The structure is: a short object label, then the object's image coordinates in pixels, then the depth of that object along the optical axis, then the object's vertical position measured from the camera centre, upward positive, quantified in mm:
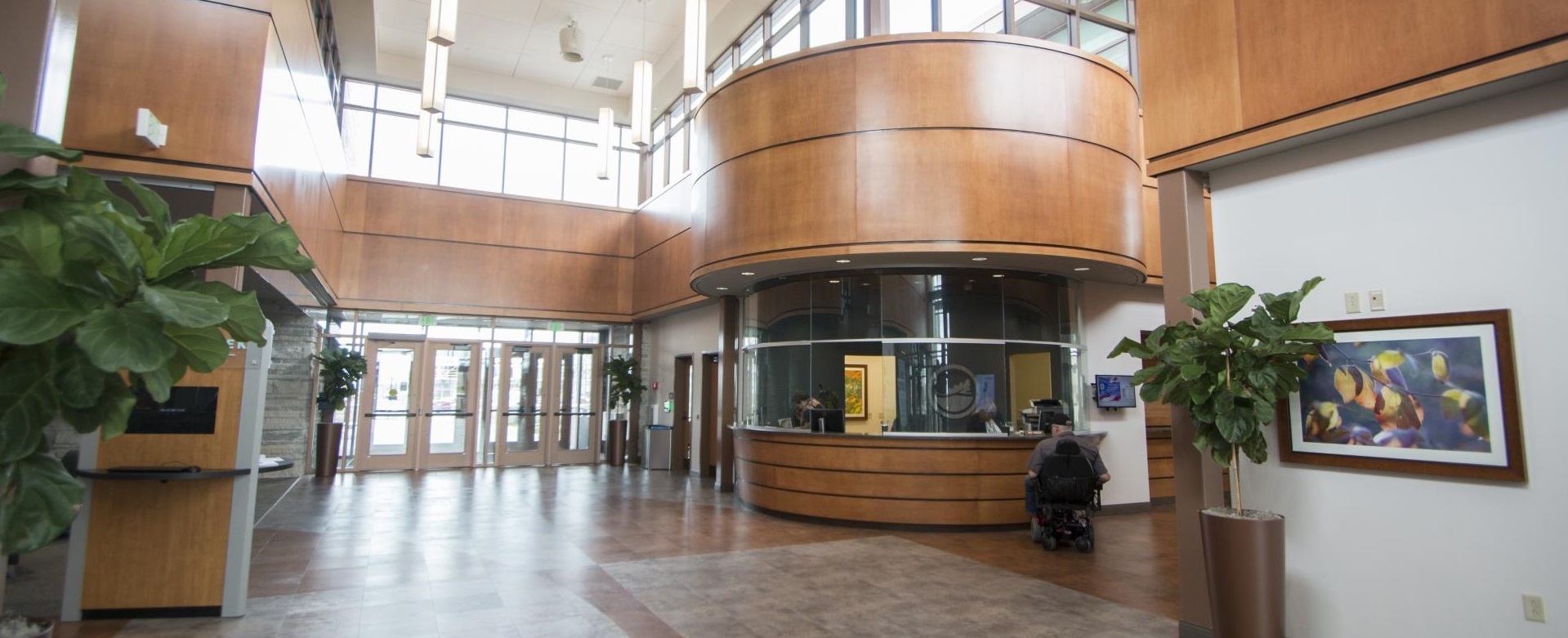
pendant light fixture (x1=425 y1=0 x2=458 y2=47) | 7207 +3514
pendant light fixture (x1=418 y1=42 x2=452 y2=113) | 8734 +3588
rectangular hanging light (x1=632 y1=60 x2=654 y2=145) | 9383 +3794
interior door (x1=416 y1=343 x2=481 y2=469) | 12797 -63
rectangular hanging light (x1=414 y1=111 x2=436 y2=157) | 10688 +3707
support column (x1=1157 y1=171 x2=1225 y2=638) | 4223 -96
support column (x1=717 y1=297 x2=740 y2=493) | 10445 +303
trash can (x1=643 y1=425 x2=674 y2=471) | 12867 -733
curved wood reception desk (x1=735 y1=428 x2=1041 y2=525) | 7535 -715
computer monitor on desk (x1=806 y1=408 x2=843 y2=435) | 7984 -164
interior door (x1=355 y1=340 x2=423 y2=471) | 12367 -122
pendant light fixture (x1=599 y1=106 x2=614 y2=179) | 11828 +4070
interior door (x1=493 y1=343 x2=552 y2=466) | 13289 -43
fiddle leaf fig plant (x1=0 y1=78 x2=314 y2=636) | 1563 +175
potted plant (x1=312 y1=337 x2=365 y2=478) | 11461 +121
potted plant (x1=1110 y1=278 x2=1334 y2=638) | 3639 +36
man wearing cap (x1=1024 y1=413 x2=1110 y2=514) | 6801 -438
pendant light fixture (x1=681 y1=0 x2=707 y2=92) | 7539 +3632
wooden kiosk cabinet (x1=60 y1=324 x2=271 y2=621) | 4473 -655
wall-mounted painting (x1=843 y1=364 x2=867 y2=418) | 7992 +134
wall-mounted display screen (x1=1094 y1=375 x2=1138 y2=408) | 9008 +181
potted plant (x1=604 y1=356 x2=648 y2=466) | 13367 +243
